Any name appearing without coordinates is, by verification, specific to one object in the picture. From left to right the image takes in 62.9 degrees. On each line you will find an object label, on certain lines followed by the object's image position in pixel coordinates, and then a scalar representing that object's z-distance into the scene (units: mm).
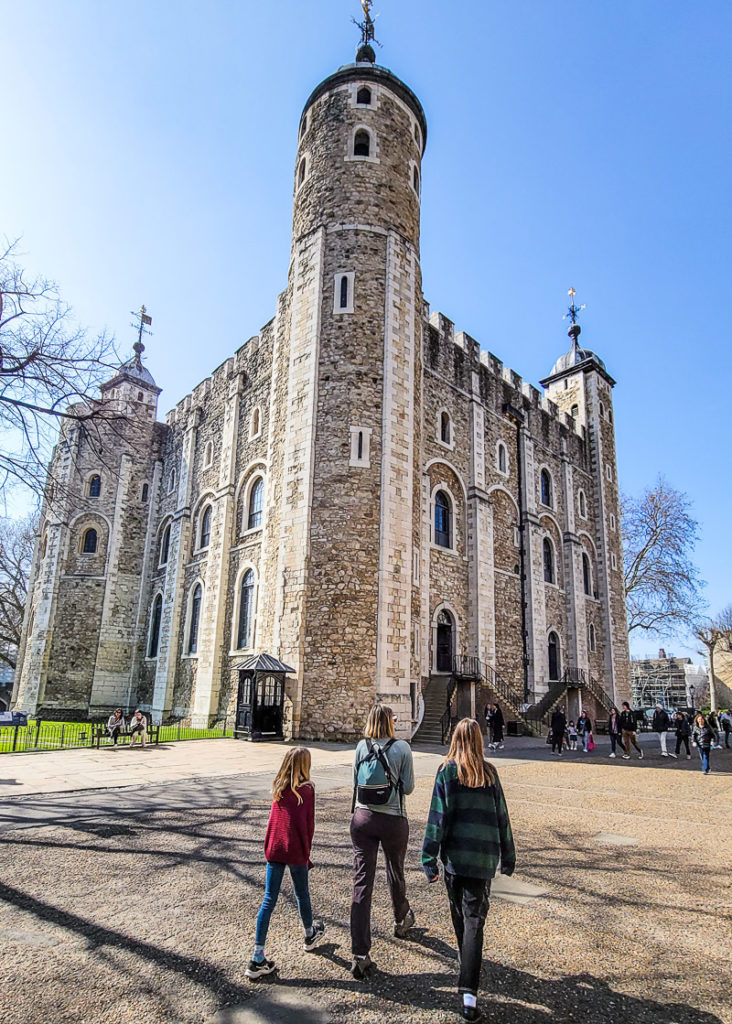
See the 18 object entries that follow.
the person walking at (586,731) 16953
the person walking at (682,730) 15891
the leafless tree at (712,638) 42853
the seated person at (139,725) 14244
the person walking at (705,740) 12148
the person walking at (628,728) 14711
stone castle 16766
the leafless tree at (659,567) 35625
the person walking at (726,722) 20062
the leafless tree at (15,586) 36562
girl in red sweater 3512
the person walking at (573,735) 18219
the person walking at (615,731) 15078
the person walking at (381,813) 3596
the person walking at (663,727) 15461
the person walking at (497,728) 15633
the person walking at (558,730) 14930
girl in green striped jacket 3141
